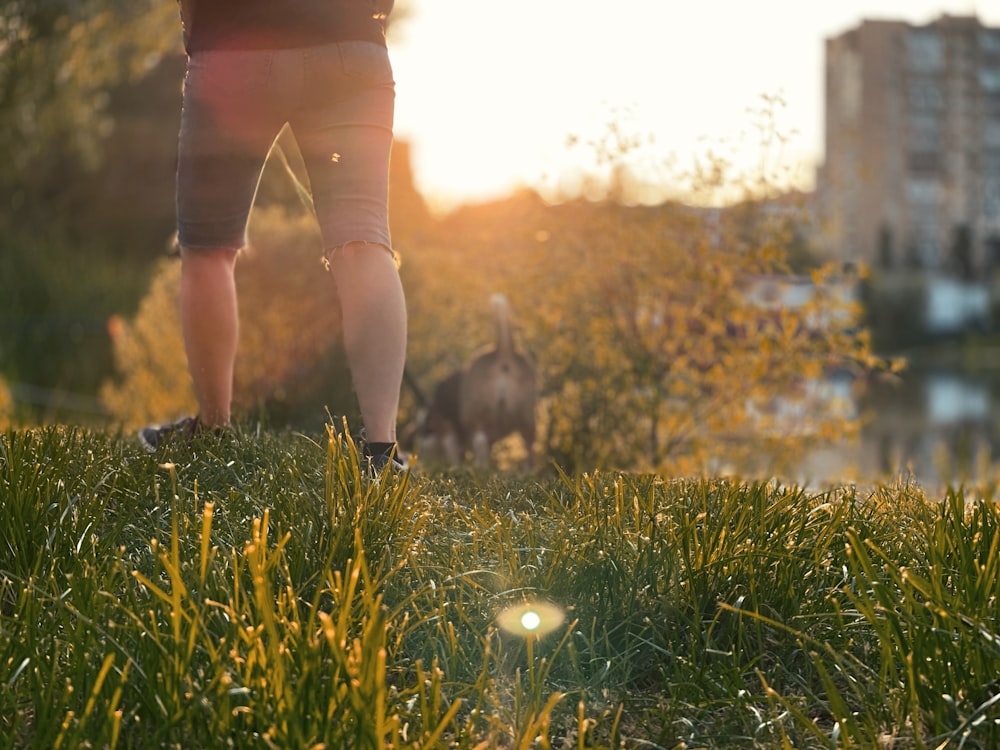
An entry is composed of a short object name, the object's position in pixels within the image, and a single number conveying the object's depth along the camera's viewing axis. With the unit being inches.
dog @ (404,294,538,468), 246.2
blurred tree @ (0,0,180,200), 368.2
